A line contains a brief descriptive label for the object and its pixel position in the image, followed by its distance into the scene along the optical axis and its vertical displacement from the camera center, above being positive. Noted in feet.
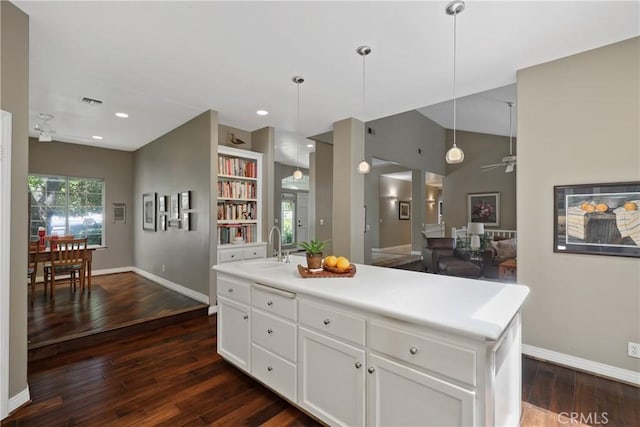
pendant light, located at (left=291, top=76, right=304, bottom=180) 10.25 +4.75
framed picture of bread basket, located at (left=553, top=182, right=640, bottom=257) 7.63 -0.10
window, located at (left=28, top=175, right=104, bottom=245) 18.22 +0.57
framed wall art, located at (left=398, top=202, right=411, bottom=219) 37.47 +0.66
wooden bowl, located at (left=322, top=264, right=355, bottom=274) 7.04 -1.31
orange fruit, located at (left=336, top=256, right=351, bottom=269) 7.13 -1.18
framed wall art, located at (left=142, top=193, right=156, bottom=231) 18.08 +0.24
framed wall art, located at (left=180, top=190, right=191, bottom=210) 14.57 +0.75
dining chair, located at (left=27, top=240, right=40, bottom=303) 13.01 -2.04
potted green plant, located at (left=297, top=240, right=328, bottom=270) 7.33 -1.02
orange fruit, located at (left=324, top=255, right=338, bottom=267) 7.18 -1.14
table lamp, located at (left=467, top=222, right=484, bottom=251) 21.38 -1.31
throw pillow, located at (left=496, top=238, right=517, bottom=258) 19.53 -2.24
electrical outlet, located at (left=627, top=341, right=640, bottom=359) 7.57 -3.45
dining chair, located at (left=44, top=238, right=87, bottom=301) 13.93 -2.19
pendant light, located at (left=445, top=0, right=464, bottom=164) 6.55 +4.65
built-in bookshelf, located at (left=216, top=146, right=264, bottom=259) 14.80 +0.88
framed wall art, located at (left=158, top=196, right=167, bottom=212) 16.85 +0.67
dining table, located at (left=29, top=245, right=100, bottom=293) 13.37 -1.92
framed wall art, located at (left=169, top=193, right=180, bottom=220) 15.55 +0.43
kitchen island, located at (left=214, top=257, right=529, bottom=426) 4.10 -2.22
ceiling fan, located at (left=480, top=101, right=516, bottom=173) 19.01 +3.66
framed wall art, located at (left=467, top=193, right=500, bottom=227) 26.20 +0.64
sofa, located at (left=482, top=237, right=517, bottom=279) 19.00 -2.66
